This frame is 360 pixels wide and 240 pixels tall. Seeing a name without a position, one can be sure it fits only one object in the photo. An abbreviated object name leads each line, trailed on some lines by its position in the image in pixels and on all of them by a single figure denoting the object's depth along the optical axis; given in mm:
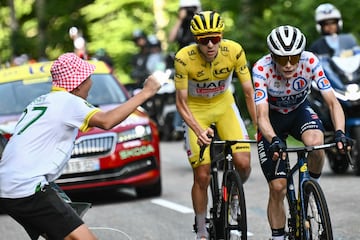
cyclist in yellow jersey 16271
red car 22289
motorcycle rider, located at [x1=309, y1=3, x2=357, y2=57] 25325
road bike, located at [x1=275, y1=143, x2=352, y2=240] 12836
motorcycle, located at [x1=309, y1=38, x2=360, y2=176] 23874
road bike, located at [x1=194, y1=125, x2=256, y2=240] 14732
